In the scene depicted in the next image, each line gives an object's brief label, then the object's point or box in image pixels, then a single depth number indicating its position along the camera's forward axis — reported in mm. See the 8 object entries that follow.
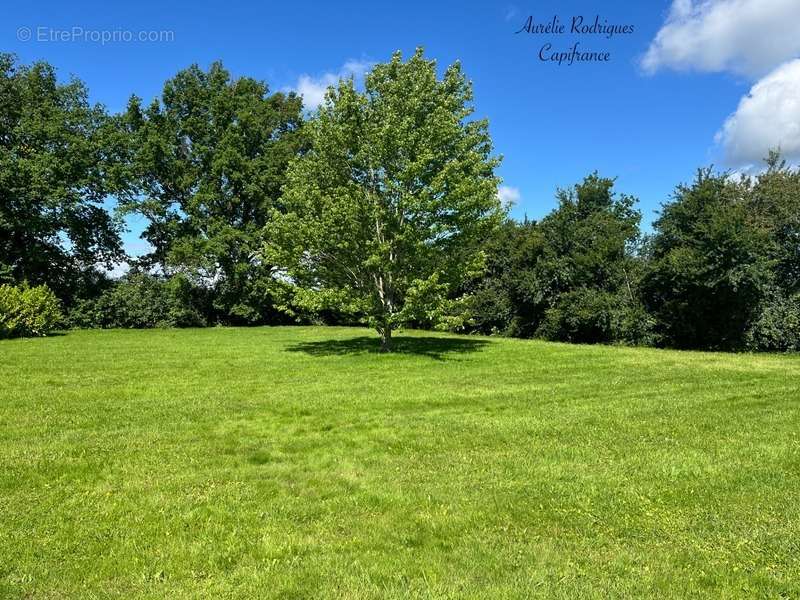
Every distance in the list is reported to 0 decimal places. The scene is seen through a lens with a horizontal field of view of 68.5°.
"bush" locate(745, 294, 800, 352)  21047
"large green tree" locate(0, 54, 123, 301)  27391
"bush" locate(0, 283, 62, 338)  20766
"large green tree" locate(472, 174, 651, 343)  24297
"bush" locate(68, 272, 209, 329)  29328
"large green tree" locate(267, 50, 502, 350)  14781
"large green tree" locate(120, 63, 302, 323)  31156
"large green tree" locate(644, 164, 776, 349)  20031
